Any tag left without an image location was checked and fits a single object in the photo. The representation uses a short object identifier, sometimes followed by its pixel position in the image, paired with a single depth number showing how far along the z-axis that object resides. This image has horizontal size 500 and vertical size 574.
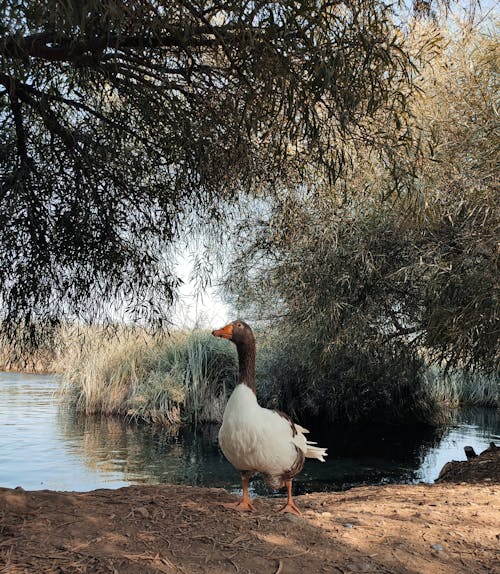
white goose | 3.75
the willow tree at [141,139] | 3.01
